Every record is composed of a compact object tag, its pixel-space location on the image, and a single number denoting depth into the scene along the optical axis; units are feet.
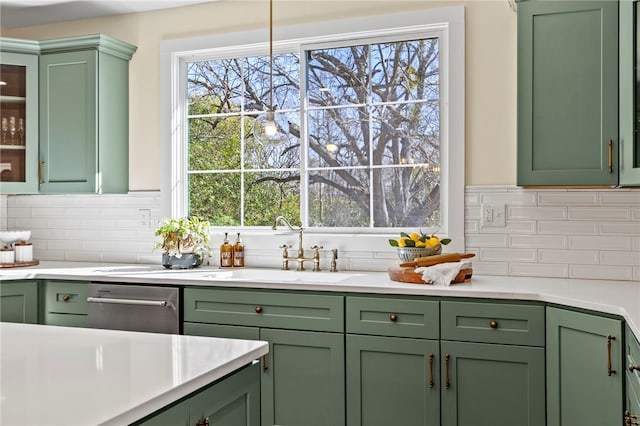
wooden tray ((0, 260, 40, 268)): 12.76
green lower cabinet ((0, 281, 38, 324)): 11.62
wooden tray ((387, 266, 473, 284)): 9.90
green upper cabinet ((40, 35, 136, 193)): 13.05
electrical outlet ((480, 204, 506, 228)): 11.21
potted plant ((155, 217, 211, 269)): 12.19
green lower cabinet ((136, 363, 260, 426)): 4.32
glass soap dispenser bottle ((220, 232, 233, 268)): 12.63
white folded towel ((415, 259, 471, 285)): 9.69
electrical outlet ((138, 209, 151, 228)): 13.85
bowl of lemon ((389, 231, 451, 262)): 10.45
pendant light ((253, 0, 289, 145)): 10.79
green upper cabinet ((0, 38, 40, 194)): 13.28
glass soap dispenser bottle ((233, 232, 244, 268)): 12.64
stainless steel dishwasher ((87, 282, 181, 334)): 10.86
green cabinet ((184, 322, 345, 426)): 9.85
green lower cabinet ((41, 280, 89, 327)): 11.61
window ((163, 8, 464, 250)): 11.78
